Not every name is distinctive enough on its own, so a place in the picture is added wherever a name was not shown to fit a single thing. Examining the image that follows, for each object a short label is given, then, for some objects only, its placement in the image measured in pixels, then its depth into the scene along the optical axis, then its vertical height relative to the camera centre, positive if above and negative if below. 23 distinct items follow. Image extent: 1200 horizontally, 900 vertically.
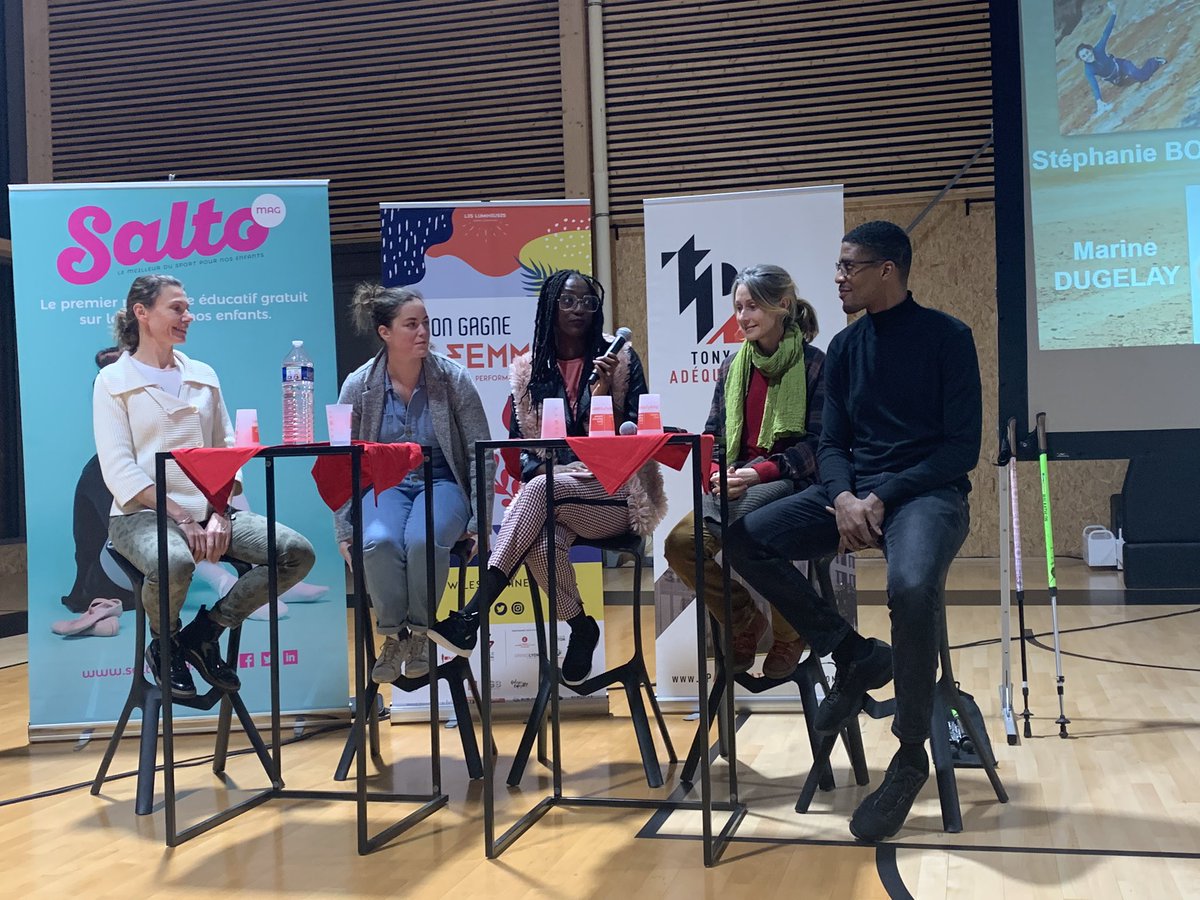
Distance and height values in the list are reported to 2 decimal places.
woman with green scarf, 3.12 +0.03
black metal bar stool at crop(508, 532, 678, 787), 3.17 -0.74
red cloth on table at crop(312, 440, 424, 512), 2.86 -0.07
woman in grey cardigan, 3.26 +0.09
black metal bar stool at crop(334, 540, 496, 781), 3.25 -0.76
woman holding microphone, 3.09 -0.11
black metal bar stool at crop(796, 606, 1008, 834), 2.66 -0.81
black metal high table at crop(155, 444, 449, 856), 2.64 -0.64
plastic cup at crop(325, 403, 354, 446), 2.77 +0.06
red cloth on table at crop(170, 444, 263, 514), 2.71 -0.04
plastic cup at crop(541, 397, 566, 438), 2.69 +0.05
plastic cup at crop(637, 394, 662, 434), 2.71 +0.05
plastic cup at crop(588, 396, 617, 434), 2.71 +0.05
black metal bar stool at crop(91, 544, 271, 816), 3.08 -0.75
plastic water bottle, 2.99 +0.12
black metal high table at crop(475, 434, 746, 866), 2.48 -0.73
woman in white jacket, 3.14 -0.08
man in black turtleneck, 2.57 -0.16
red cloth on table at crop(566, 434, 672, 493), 2.51 -0.04
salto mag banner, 3.93 +0.33
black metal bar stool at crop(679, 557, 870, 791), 3.03 -0.72
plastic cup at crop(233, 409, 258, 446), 2.86 +0.05
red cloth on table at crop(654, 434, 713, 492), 2.62 -0.05
